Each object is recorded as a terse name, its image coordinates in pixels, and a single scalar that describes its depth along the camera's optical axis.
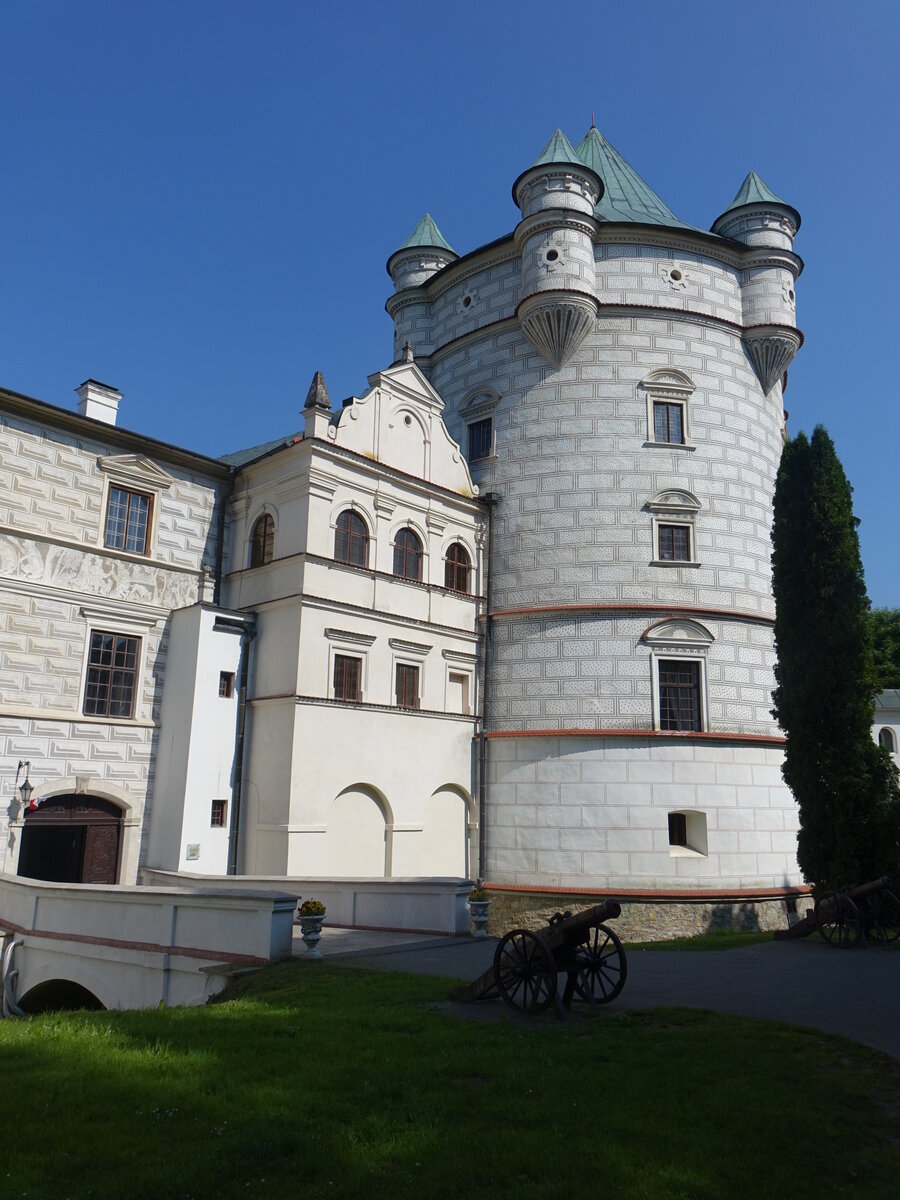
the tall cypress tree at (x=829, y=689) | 18.59
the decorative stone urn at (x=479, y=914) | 16.02
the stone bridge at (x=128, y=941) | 13.32
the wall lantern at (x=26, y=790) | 18.91
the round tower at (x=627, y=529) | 24.11
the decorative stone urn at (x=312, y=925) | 13.12
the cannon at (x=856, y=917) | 16.09
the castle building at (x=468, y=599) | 20.61
